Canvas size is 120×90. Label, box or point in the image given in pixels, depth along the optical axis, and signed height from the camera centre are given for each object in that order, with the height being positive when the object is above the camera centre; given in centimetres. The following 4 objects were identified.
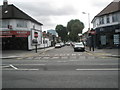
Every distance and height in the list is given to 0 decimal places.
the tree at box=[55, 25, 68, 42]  10775 +777
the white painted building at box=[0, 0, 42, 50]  3072 +272
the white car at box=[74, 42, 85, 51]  3038 -102
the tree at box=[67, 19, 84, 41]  8338 +654
